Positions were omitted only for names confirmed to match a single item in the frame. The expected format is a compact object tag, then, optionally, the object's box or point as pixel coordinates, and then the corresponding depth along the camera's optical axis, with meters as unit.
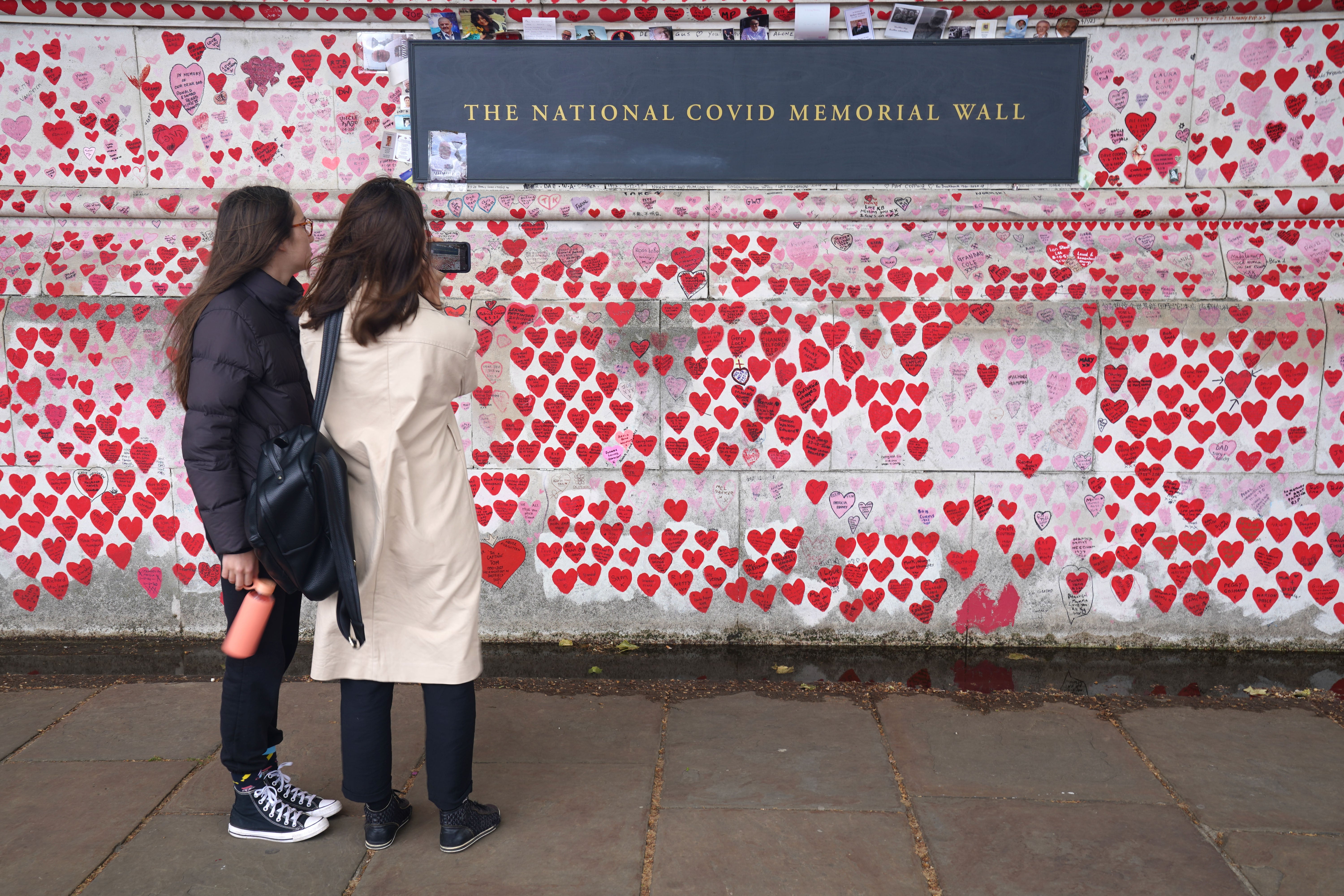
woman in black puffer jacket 2.43
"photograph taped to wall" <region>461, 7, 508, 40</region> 4.17
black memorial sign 4.16
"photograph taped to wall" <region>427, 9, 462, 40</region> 4.17
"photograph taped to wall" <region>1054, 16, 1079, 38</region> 4.08
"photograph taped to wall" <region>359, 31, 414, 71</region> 4.17
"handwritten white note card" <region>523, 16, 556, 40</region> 4.16
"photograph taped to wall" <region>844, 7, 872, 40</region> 4.11
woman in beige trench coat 2.41
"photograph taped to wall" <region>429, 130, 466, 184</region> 4.26
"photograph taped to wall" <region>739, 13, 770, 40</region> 4.15
